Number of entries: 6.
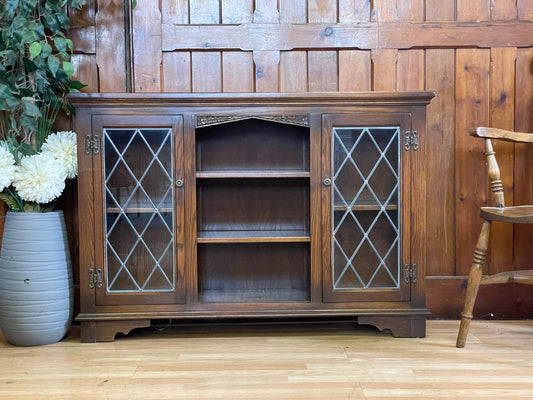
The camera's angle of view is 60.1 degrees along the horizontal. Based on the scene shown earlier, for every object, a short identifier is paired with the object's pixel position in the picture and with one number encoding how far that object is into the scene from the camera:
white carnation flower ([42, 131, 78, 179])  1.78
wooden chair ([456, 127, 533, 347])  1.63
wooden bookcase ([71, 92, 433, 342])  1.74
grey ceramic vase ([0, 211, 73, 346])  1.72
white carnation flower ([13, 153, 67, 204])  1.69
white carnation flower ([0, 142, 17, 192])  1.68
